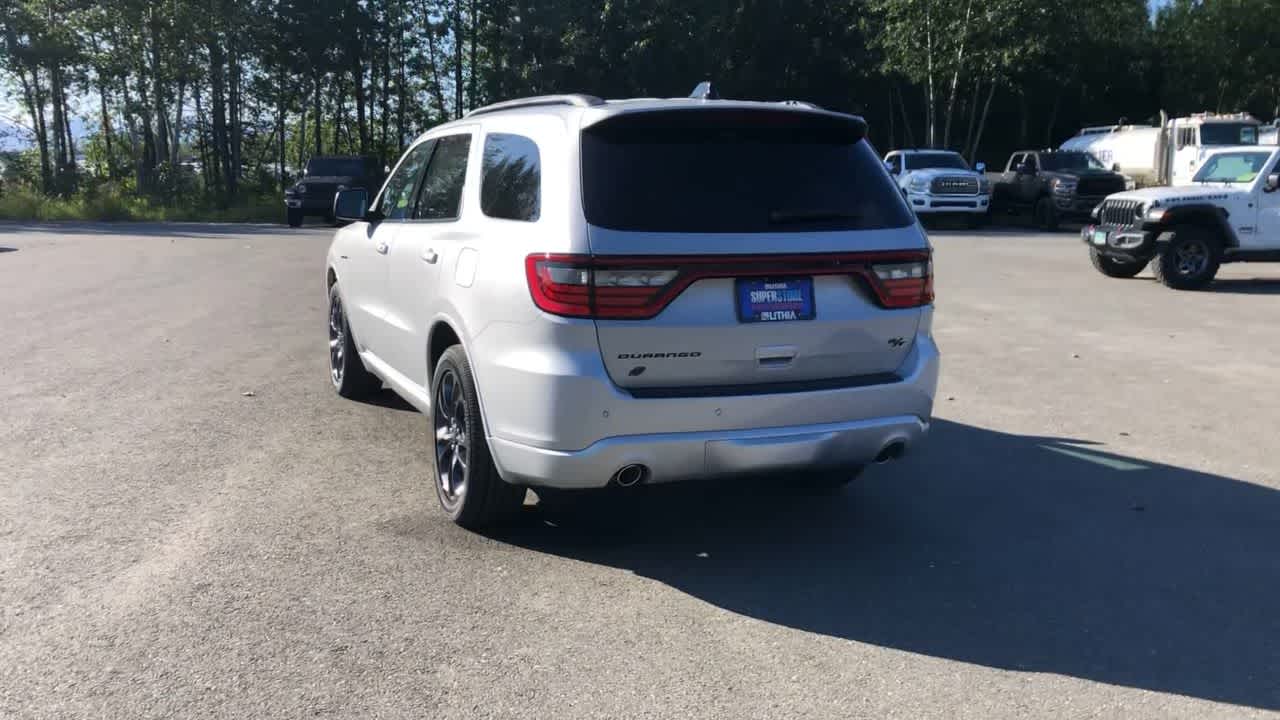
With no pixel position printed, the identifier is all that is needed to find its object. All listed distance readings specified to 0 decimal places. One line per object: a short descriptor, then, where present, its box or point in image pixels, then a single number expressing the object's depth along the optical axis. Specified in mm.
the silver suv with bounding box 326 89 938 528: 4492
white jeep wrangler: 15922
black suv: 30672
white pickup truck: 30000
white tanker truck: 32500
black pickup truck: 29438
